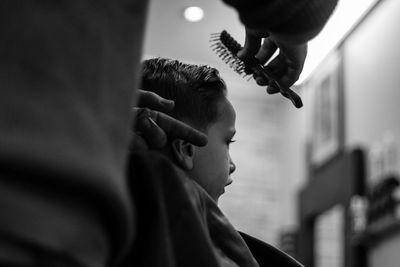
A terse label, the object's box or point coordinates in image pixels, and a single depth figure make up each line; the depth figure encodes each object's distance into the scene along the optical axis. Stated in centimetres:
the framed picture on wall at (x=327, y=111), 546
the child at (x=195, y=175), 69
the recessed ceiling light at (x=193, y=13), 523
